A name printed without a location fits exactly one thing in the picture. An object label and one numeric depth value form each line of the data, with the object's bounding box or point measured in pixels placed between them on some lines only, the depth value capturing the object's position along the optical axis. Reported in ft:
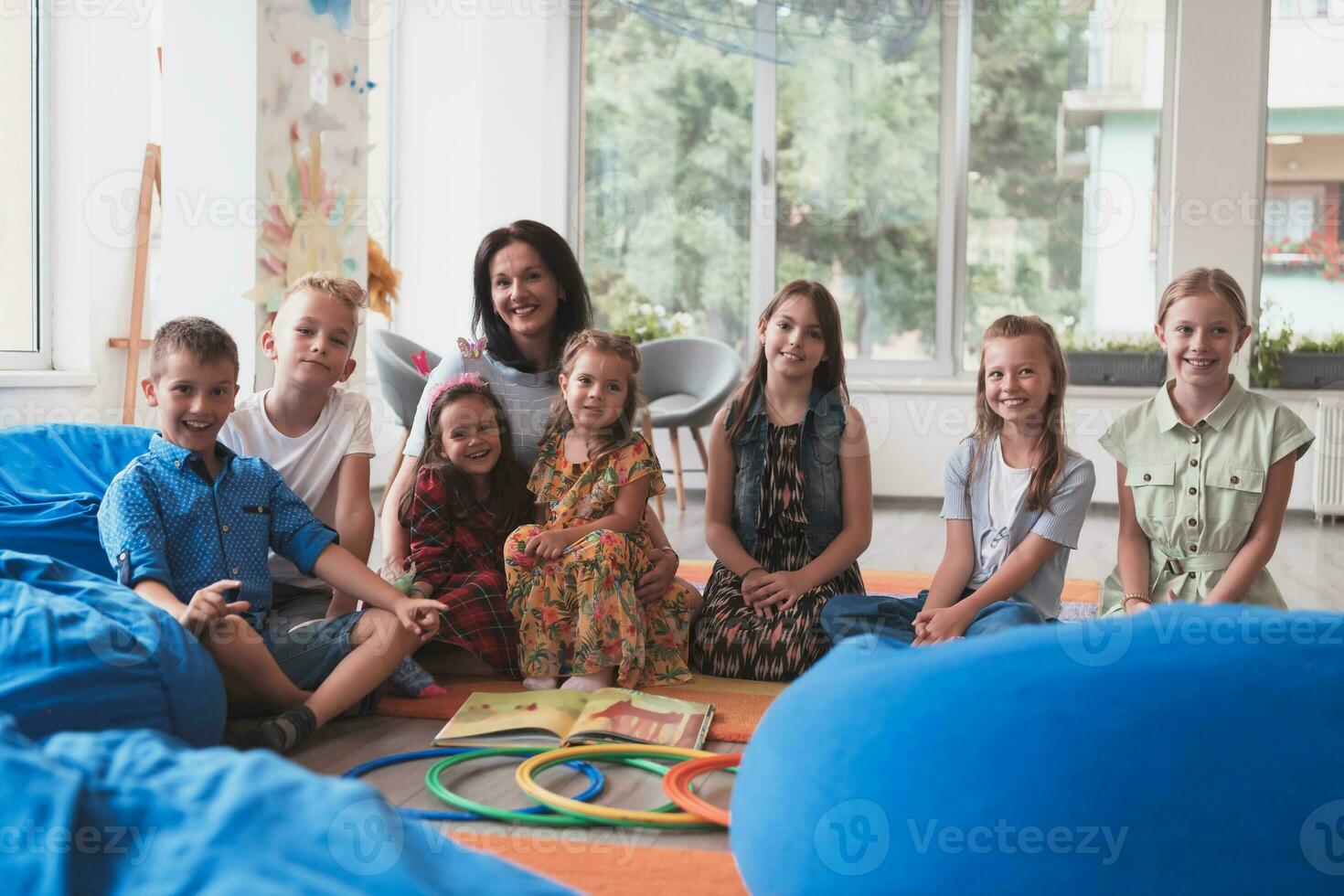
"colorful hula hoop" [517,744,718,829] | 5.25
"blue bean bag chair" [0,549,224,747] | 5.14
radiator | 17.53
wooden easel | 13.04
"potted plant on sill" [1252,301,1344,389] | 18.28
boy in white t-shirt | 7.59
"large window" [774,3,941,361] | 19.86
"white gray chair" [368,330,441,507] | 14.40
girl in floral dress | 7.48
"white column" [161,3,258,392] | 12.95
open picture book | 6.42
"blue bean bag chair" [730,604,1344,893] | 3.72
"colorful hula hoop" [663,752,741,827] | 5.30
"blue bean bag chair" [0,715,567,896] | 2.99
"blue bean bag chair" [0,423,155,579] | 6.89
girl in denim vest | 8.17
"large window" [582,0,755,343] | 20.45
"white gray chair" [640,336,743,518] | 17.24
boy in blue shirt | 6.36
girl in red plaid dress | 7.81
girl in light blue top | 7.48
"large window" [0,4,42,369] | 12.43
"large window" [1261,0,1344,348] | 18.51
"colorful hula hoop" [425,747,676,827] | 5.26
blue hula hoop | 5.27
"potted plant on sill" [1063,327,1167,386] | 18.81
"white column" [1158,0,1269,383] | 18.16
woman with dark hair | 8.51
